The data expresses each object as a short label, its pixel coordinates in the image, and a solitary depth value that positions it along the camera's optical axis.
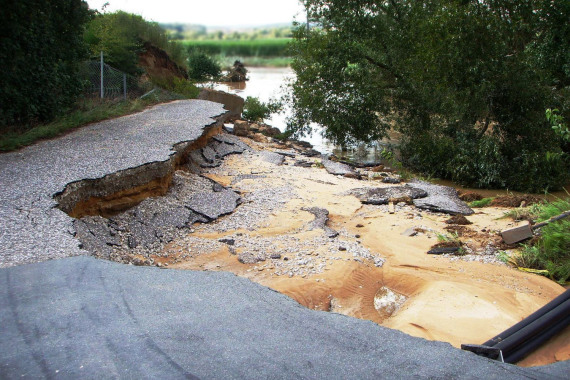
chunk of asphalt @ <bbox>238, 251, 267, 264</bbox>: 6.27
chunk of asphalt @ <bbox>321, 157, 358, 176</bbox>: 11.95
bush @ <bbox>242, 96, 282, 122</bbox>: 20.11
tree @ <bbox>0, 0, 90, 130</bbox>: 9.70
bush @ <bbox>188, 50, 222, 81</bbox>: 32.66
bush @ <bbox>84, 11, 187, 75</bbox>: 16.78
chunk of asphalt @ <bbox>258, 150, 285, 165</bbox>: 12.41
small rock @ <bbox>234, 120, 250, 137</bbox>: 16.06
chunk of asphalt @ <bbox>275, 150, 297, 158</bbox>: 13.93
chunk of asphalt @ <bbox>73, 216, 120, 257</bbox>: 5.80
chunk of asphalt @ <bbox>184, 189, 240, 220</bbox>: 8.02
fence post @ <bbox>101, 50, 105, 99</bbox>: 13.84
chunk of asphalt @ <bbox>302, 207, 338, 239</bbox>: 7.24
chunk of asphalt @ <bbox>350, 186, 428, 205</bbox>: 9.09
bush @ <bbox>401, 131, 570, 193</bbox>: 12.34
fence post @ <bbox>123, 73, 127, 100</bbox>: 14.98
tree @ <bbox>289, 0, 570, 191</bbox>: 12.71
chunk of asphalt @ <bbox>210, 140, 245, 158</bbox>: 12.09
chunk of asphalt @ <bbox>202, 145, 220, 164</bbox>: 11.28
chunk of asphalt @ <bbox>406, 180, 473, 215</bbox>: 8.62
